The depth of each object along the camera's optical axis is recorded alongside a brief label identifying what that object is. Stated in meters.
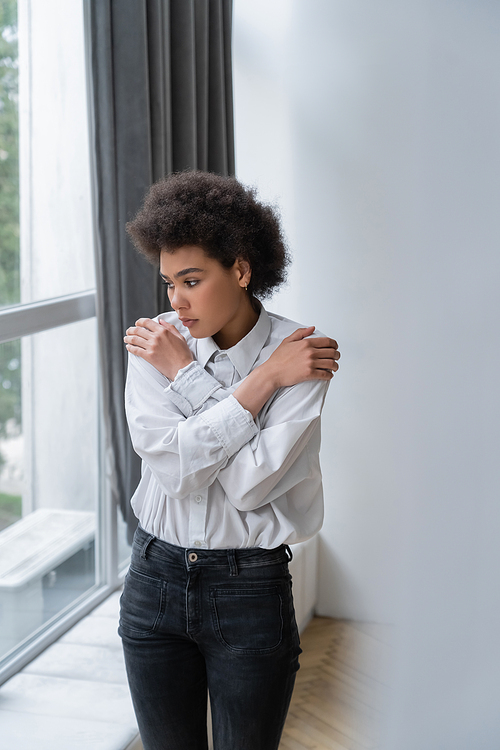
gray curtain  4.15
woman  3.26
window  4.12
